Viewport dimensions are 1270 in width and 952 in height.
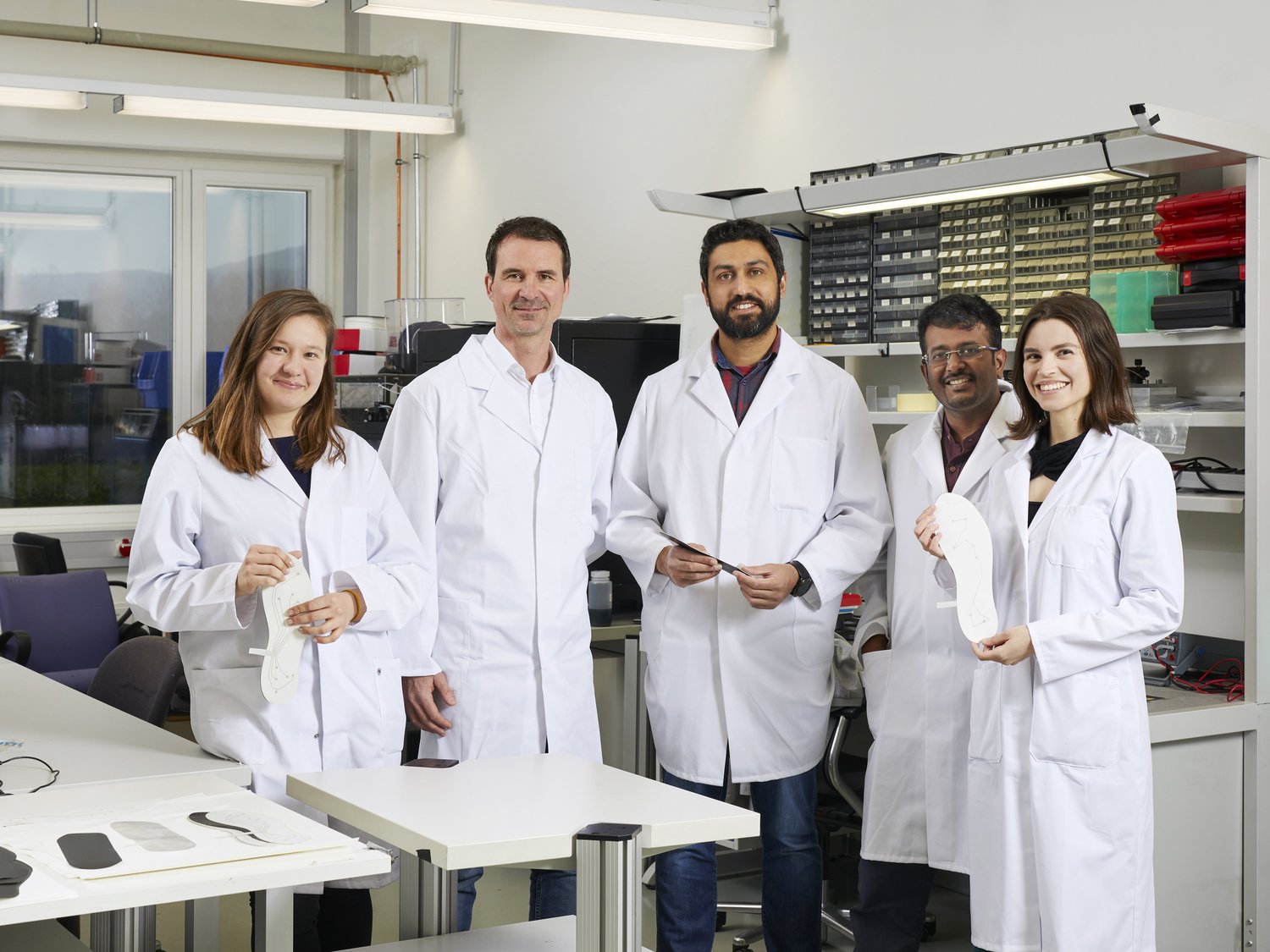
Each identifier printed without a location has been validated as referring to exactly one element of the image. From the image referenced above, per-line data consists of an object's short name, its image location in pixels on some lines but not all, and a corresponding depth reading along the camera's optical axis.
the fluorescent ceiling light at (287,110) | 5.05
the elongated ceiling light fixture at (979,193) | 2.98
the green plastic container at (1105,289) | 3.03
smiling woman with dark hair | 2.15
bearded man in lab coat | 2.55
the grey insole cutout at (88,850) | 1.49
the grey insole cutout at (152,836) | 1.56
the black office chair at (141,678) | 2.95
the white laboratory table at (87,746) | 2.09
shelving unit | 2.65
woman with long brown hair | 2.10
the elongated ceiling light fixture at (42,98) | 5.00
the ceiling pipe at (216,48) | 6.06
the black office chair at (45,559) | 5.14
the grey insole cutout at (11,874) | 1.40
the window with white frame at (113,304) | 6.64
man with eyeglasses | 2.44
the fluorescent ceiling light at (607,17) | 3.76
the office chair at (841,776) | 3.06
